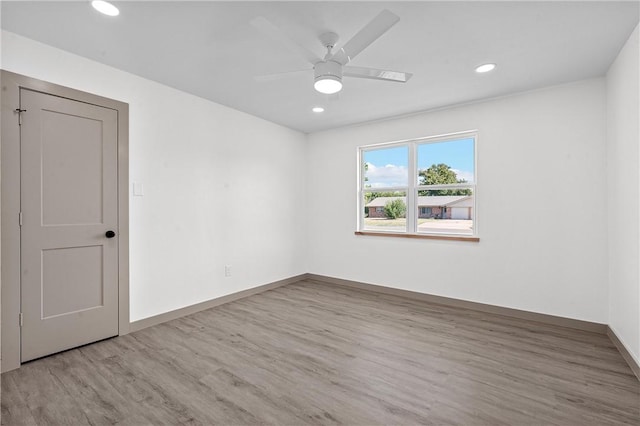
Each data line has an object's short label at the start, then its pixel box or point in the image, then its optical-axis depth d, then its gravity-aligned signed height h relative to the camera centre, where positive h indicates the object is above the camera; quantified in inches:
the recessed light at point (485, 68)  111.0 +54.9
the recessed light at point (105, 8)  78.7 +55.2
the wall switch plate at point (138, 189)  122.3 +9.7
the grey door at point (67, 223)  96.2 -3.8
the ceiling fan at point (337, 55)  71.6 +44.3
